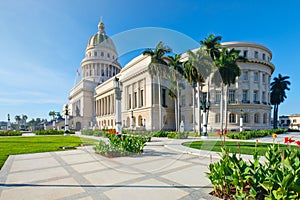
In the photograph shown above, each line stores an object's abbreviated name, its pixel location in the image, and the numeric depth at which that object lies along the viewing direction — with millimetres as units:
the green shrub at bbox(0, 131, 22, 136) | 34200
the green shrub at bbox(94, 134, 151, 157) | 10219
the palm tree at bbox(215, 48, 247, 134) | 29469
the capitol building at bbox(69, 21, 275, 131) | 41750
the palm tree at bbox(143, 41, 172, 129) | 28062
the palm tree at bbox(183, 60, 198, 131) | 28641
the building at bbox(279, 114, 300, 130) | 79775
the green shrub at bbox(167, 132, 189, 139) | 22334
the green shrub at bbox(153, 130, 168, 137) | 26066
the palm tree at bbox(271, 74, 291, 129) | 55375
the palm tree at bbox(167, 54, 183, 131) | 28492
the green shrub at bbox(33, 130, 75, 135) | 38344
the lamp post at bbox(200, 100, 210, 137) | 22931
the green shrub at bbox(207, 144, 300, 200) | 3330
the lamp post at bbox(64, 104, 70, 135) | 37081
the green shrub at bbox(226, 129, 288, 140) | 21694
